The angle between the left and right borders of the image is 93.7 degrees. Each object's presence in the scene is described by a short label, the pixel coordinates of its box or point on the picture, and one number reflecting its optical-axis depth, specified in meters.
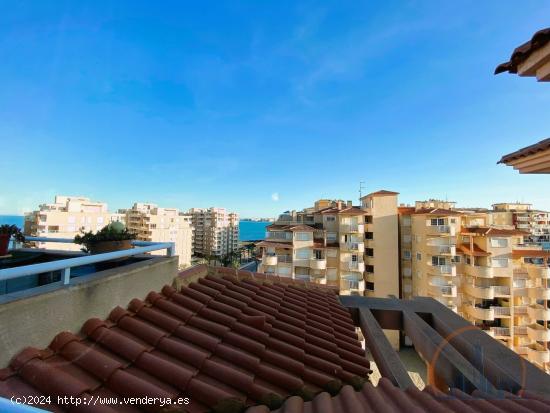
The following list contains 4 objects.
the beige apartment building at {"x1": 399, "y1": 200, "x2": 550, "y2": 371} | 25.53
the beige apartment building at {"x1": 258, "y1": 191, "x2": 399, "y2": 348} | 29.58
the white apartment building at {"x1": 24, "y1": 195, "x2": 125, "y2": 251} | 52.88
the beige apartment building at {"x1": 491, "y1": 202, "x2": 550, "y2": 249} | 68.95
